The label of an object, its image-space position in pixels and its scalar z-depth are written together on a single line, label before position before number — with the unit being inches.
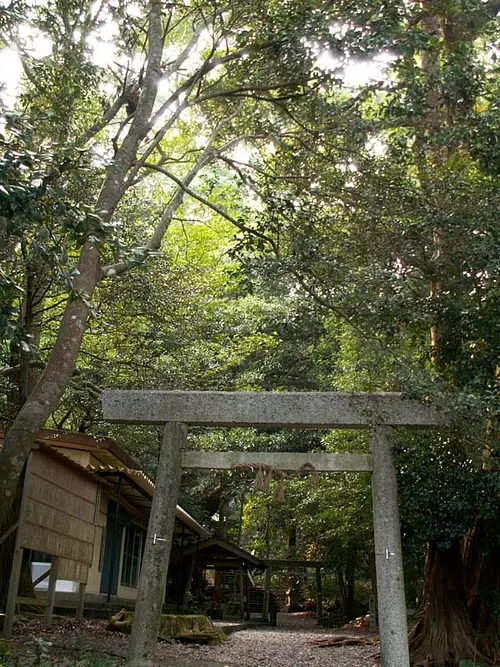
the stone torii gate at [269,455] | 333.1
